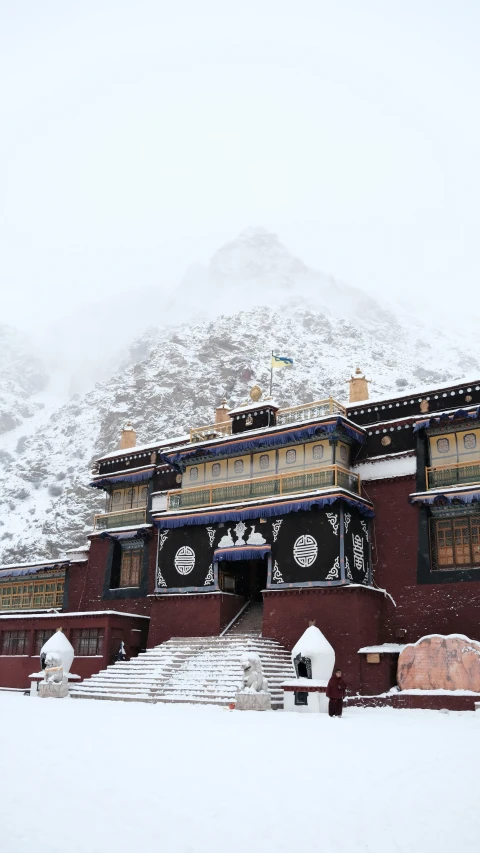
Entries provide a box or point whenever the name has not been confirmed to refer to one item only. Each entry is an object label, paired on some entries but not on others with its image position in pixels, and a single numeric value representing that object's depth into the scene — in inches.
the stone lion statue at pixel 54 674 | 869.8
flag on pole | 1190.6
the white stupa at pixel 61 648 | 938.1
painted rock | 782.5
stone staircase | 800.3
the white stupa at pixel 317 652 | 783.1
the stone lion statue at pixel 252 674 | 711.7
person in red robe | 658.8
